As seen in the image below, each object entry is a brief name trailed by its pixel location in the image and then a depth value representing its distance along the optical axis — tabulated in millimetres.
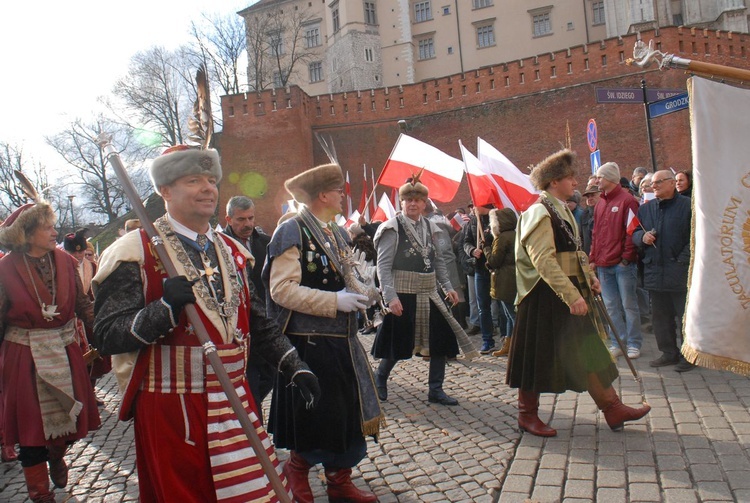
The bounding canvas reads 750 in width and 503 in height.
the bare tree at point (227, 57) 44969
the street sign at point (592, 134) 11961
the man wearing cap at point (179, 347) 2385
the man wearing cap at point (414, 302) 5840
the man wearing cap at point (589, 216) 8447
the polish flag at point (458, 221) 12266
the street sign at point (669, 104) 9312
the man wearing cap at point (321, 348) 3605
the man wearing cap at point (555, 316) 4531
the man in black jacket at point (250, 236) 5293
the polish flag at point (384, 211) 11348
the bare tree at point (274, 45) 47031
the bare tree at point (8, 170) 48031
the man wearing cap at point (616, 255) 7156
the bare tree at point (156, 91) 44062
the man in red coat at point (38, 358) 4297
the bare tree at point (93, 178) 44388
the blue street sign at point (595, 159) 11401
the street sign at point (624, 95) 10008
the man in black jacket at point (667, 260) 6492
